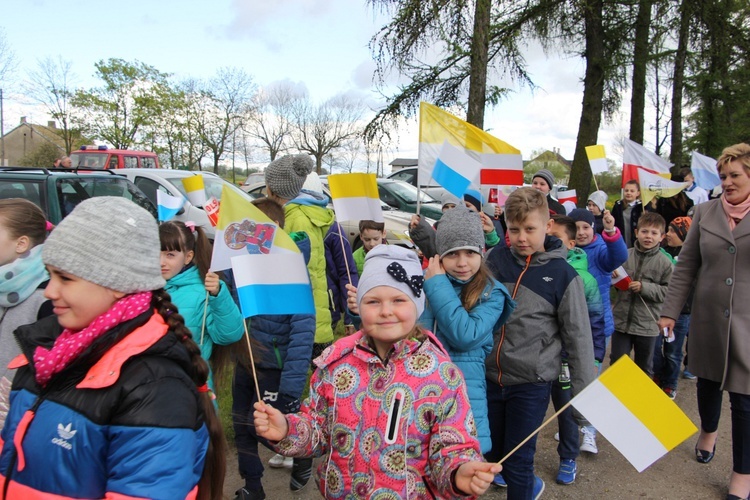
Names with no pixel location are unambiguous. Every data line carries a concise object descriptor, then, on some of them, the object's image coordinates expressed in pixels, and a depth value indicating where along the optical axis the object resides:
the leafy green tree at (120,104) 36.75
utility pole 29.32
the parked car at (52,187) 7.15
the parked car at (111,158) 19.47
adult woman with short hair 3.44
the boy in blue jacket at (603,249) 4.49
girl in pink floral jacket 1.96
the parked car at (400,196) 12.14
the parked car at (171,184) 10.08
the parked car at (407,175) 14.87
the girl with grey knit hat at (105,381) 1.40
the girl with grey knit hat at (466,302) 2.63
